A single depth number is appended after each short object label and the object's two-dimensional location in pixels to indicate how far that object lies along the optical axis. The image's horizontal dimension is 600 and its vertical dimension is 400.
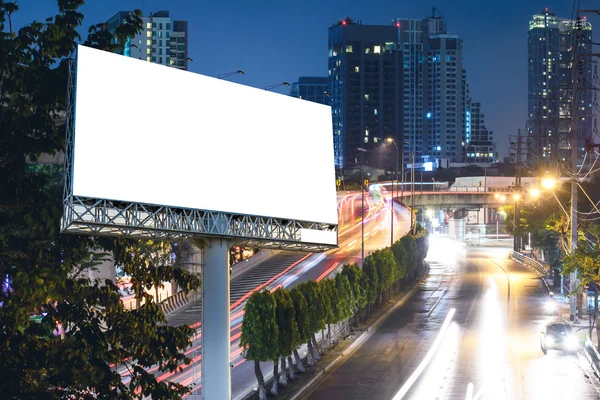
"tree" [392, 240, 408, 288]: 86.25
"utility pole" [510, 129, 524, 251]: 130.00
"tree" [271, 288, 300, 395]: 46.97
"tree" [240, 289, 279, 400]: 45.38
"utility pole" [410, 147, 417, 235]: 114.69
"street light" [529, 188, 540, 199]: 93.57
